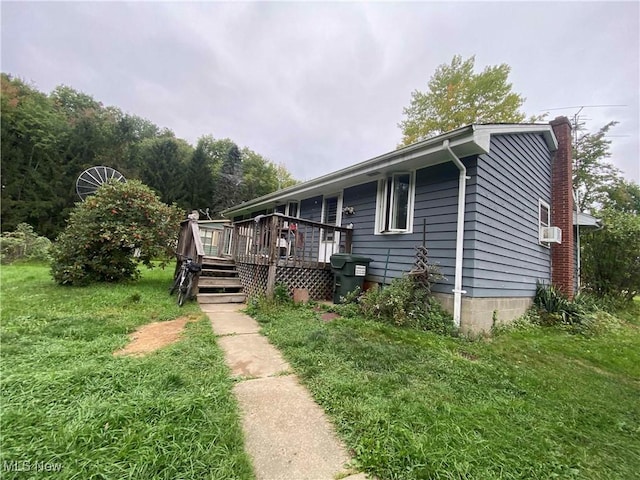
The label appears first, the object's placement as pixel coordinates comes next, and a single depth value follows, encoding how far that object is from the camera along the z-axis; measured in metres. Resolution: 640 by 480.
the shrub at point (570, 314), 5.65
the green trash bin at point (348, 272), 5.78
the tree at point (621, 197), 16.84
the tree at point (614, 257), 8.19
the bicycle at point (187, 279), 5.59
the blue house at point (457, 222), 4.69
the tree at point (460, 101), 15.46
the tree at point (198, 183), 22.61
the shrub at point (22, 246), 10.70
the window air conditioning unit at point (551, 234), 6.61
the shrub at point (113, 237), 6.45
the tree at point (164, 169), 21.73
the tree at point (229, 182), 24.77
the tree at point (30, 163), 17.19
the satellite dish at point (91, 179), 9.87
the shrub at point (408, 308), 4.50
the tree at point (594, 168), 16.16
